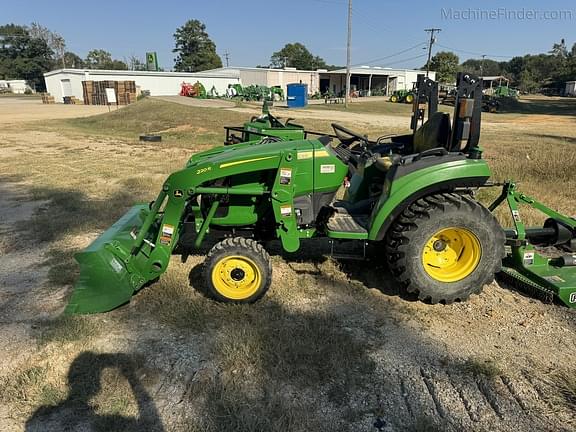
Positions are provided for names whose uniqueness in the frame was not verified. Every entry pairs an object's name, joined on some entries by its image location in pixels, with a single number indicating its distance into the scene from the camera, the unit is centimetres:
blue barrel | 3447
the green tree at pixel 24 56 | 8644
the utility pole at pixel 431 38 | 5478
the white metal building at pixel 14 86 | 7630
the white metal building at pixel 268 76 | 5638
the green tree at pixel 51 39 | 9131
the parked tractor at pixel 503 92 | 4853
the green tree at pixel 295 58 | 10150
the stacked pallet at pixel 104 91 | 3956
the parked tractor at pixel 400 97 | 4447
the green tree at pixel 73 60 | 10682
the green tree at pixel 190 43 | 9300
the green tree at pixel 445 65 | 6888
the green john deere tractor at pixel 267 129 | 771
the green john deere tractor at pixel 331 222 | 350
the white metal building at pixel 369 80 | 6650
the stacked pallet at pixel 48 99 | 4634
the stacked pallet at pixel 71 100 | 4397
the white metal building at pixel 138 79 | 4634
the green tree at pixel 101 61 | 10400
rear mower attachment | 369
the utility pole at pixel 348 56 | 3522
